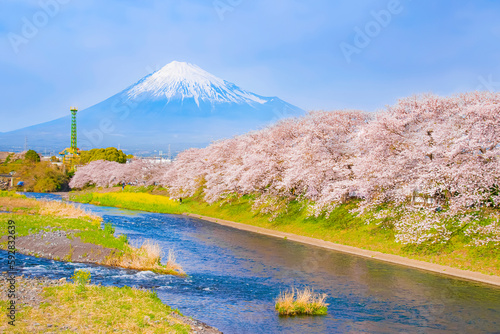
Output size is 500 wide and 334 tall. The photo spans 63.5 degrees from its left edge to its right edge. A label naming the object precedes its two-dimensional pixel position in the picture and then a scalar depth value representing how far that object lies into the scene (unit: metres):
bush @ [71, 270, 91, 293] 15.97
